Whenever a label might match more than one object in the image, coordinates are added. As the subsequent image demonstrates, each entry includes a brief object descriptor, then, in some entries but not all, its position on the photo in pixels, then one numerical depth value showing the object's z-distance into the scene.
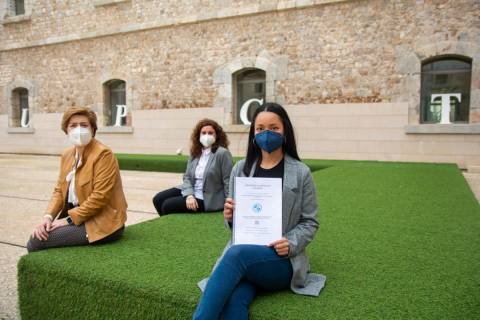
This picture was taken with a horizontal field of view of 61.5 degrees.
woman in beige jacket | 2.85
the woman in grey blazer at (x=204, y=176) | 4.25
